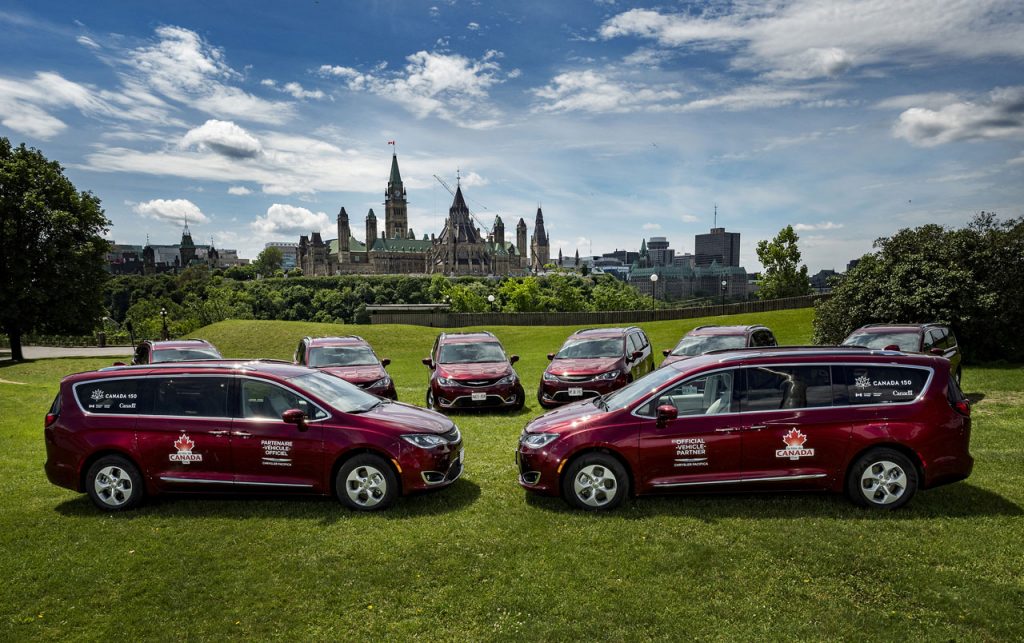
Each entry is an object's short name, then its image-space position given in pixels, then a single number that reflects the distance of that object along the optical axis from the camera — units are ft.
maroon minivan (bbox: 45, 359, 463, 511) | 24.52
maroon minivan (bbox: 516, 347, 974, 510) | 23.25
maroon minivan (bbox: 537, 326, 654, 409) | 46.57
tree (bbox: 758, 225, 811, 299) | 184.03
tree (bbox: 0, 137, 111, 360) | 102.42
